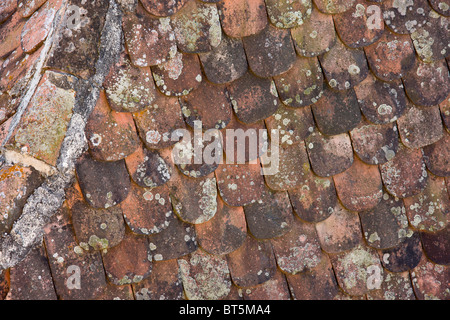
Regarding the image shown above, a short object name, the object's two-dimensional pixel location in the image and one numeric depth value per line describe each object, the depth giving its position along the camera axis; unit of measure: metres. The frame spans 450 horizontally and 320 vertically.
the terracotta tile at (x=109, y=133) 3.61
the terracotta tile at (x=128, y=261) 3.69
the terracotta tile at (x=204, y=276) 3.76
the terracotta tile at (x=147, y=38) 3.64
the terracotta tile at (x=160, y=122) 3.67
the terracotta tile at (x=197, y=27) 3.68
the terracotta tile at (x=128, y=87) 3.63
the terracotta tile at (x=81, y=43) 3.58
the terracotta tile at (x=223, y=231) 3.76
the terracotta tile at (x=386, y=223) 3.92
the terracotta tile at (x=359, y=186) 3.89
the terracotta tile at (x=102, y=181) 3.61
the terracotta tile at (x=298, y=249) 3.83
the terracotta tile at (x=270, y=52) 3.75
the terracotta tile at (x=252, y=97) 3.75
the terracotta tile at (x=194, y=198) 3.72
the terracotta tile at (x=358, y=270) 3.91
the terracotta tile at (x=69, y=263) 3.61
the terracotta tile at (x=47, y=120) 3.54
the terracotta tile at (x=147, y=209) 3.68
